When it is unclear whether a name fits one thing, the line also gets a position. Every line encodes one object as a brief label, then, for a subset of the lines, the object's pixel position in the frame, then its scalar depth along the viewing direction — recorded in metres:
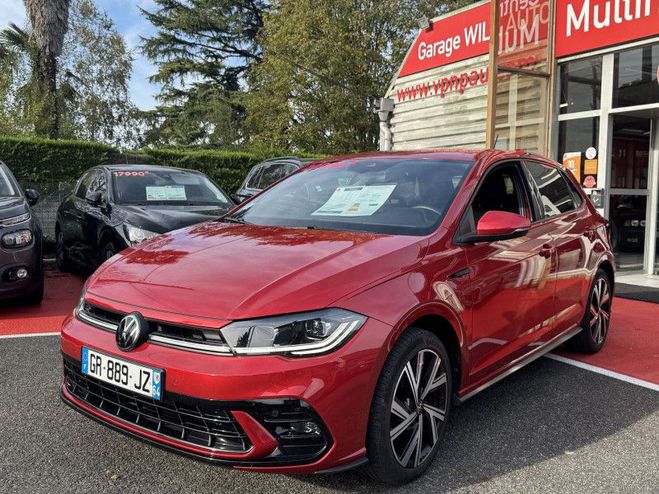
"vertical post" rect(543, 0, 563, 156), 8.83
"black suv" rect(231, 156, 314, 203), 10.02
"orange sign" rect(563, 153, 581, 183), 8.80
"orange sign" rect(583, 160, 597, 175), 8.58
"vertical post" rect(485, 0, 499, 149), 7.93
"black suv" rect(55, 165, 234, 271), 6.43
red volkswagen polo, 2.21
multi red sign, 7.57
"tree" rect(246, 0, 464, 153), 23.38
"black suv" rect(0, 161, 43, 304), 5.62
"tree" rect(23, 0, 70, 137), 15.65
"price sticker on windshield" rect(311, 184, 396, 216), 3.32
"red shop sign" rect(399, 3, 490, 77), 9.91
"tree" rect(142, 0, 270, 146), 30.67
